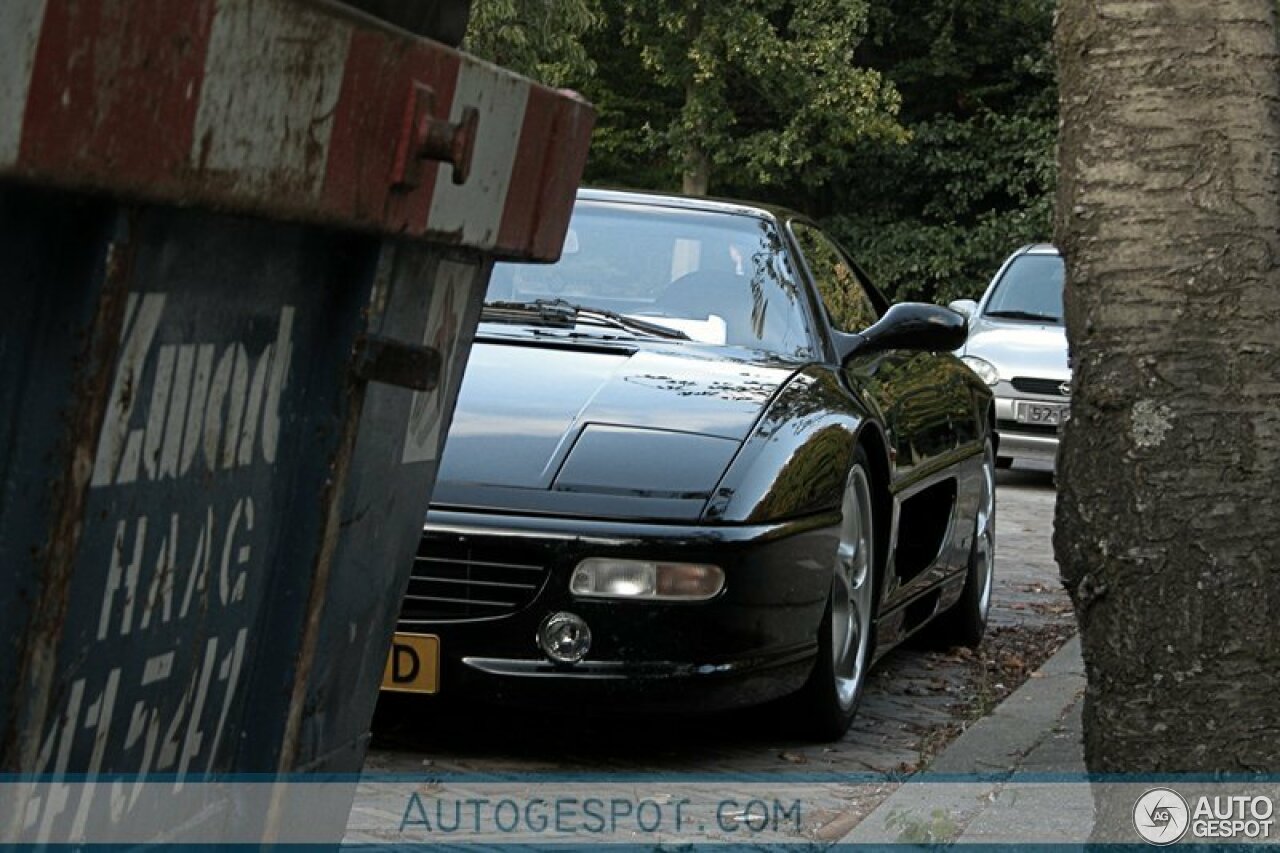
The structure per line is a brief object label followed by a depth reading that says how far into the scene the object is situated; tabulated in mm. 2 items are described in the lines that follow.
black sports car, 10857
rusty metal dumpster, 3603
